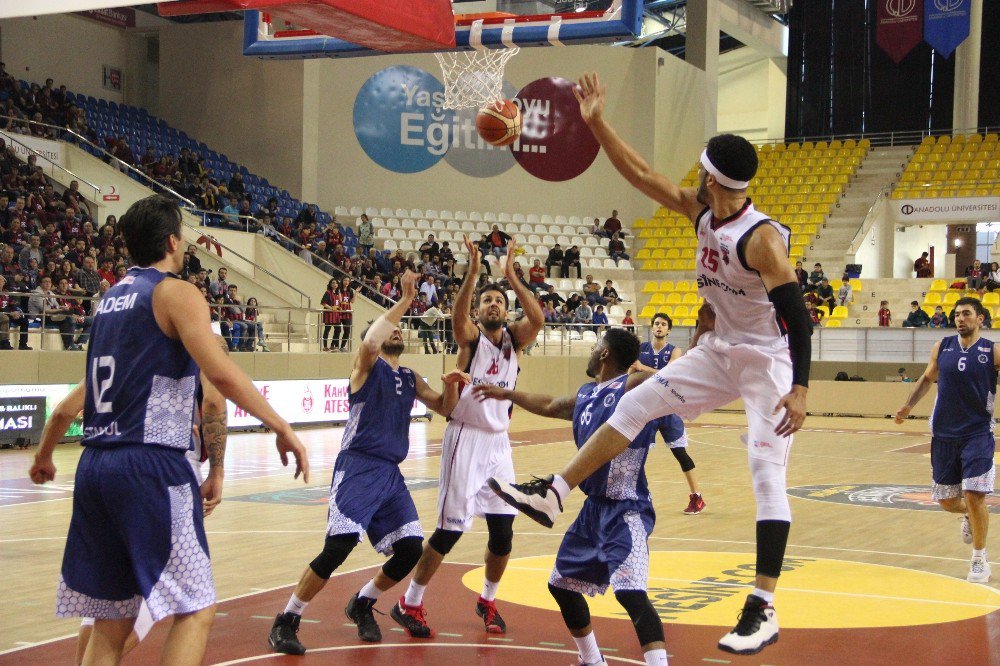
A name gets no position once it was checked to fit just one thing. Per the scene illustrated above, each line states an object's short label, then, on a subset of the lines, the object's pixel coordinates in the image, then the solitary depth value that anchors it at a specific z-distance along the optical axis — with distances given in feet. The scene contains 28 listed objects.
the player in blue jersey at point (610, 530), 16.25
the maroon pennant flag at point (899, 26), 104.73
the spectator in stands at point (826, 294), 89.61
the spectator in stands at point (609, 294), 92.78
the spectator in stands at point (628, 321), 90.70
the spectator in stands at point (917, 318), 83.15
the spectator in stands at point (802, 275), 86.85
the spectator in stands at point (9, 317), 53.11
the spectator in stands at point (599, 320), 86.99
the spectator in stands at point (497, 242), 91.66
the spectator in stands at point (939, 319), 81.92
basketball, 38.88
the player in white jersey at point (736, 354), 14.39
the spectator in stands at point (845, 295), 92.48
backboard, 50.26
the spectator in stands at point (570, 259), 97.66
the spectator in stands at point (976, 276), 88.69
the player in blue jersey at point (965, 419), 27.17
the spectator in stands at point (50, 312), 55.01
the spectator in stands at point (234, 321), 63.67
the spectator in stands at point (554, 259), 97.45
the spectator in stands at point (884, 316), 86.94
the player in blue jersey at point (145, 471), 12.28
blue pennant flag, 100.89
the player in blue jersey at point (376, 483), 19.95
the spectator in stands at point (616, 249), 103.74
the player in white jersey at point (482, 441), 21.43
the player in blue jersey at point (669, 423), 36.45
